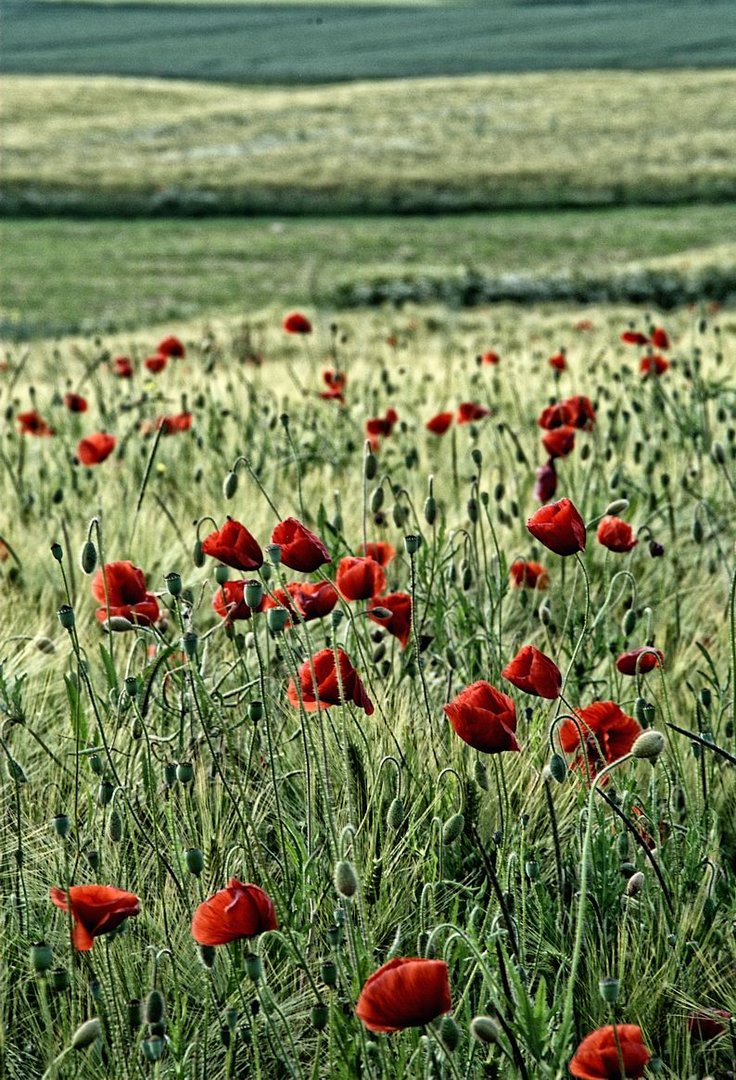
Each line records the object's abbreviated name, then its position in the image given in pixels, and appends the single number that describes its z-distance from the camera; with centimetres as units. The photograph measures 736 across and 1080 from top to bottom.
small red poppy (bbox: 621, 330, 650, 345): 845
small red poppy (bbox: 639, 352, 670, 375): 818
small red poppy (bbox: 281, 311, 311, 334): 853
